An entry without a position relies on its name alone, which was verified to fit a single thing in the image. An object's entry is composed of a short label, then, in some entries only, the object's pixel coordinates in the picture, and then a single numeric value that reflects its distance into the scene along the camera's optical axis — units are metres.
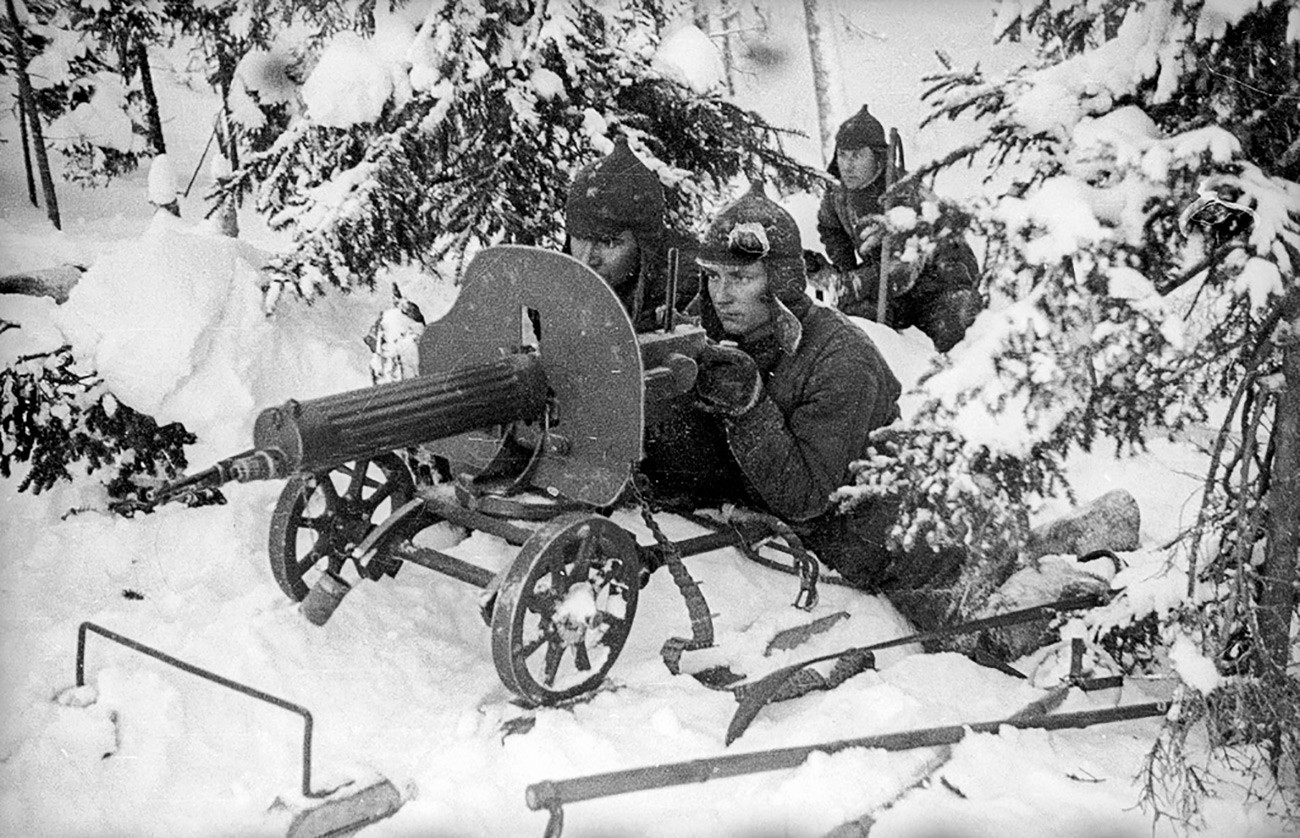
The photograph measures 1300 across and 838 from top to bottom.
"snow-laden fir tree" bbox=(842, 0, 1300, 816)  2.43
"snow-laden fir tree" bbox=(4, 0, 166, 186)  5.77
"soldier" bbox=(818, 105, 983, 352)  7.45
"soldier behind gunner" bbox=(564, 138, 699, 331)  4.85
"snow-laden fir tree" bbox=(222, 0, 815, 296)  5.38
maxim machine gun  3.27
